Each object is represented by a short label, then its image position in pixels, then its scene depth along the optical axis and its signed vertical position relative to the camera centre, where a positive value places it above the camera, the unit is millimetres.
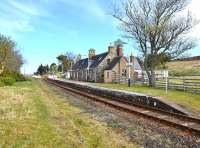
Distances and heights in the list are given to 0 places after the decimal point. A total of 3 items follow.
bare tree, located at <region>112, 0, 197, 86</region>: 17556 +4928
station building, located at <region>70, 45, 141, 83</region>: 28884 +1555
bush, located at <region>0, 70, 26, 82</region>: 27101 -6
